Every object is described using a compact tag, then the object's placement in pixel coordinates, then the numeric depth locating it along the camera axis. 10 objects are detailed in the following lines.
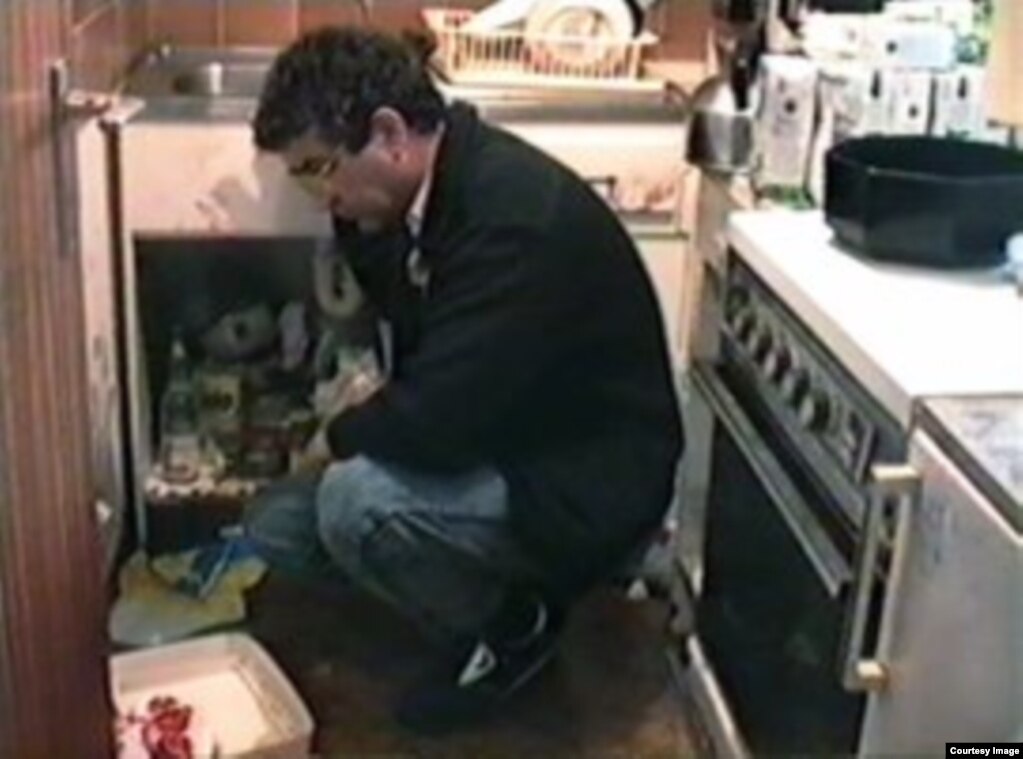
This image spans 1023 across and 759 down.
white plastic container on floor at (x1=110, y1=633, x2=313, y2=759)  1.87
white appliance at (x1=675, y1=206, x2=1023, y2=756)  1.18
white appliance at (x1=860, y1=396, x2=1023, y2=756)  1.02
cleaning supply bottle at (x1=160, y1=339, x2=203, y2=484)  2.41
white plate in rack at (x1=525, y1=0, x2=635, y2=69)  2.35
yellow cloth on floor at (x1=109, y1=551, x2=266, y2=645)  2.19
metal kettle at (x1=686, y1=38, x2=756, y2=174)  1.98
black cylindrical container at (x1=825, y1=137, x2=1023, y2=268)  1.49
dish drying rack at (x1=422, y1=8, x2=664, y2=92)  2.35
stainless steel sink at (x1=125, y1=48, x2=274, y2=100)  2.37
